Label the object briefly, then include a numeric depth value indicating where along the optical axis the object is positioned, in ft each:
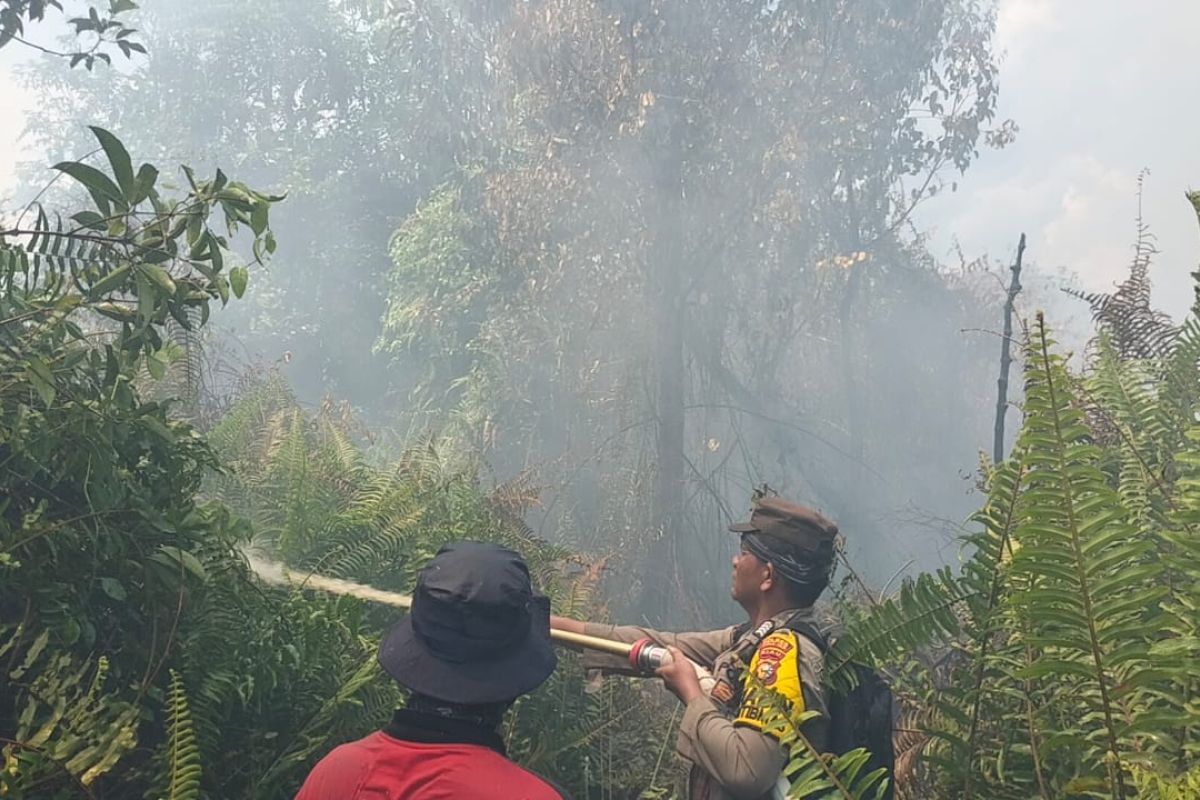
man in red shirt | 4.74
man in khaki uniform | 7.48
